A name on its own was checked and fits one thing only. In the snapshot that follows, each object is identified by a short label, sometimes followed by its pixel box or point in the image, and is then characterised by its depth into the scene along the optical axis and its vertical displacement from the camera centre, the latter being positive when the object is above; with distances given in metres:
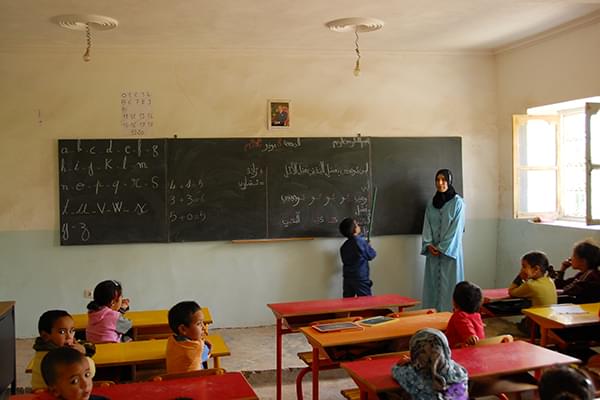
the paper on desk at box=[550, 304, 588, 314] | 3.57 -0.67
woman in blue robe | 5.73 -0.43
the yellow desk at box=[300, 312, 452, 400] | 3.11 -0.72
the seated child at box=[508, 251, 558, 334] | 4.06 -0.58
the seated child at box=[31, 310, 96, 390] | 2.87 -0.65
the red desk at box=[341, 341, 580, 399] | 2.45 -0.72
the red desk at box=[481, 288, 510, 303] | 4.21 -0.69
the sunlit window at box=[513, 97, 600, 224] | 5.66 +0.33
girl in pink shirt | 3.47 -0.68
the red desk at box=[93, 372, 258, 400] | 2.24 -0.72
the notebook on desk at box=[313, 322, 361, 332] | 3.28 -0.70
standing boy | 5.72 -0.59
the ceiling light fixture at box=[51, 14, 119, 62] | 4.62 +1.37
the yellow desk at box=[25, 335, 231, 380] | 2.94 -0.77
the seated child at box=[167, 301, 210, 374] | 2.82 -0.67
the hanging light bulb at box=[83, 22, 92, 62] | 5.05 +1.33
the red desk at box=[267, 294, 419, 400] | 3.89 -0.71
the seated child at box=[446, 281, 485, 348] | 3.14 -0.63
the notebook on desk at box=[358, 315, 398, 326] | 3.45 -0.71
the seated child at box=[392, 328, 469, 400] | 2.35 -0.68
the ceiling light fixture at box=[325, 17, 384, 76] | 4.89 +1.41
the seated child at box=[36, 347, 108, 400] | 2.08 -0.60
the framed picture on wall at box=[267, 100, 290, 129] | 5.94 +0.82
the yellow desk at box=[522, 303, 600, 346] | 3.33 -0.67
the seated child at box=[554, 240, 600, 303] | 4.10 -0.52
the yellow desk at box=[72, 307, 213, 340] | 3.79 -0.77
